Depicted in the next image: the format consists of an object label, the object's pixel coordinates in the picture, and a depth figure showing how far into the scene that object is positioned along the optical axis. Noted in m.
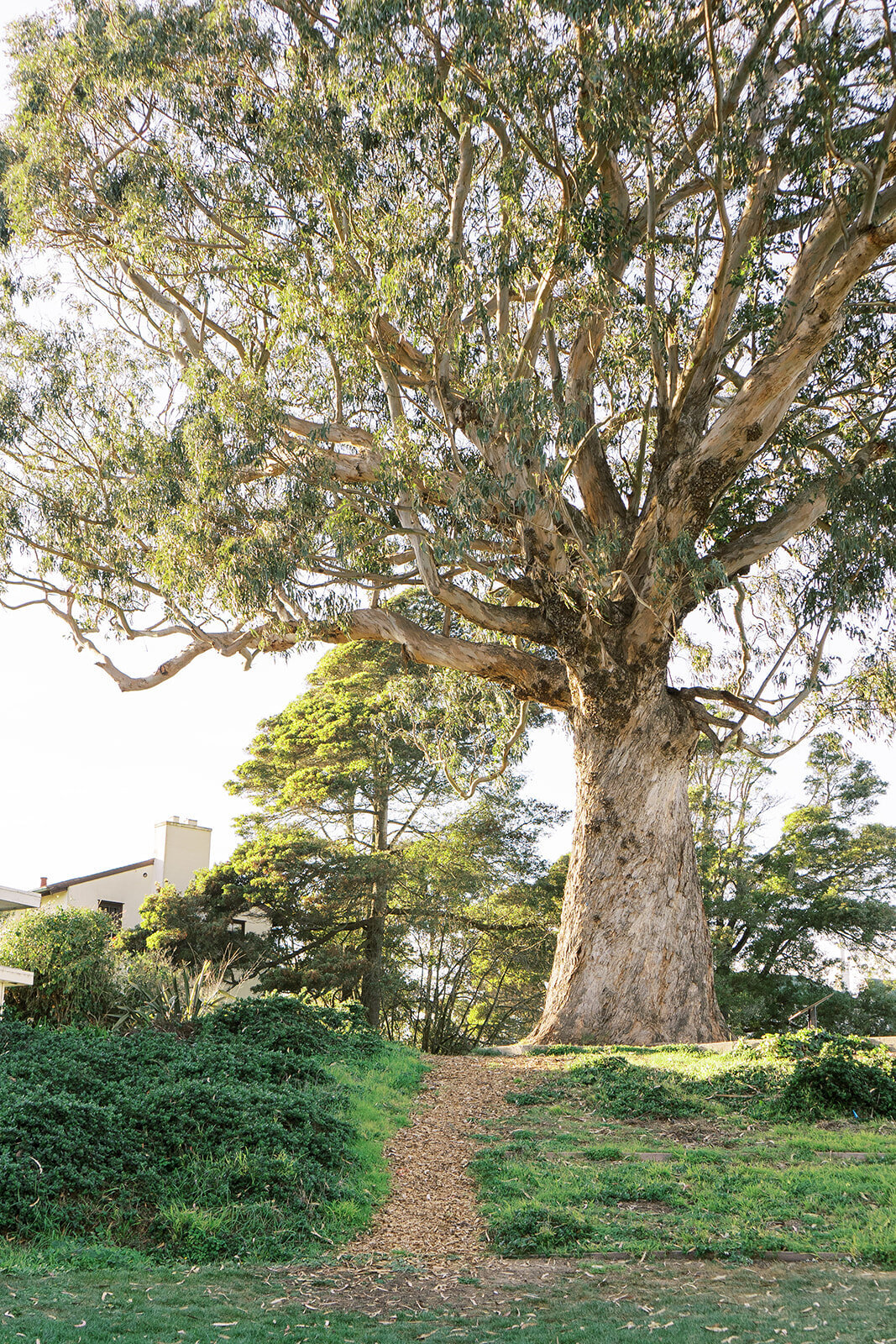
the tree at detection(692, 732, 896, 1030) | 23.69
